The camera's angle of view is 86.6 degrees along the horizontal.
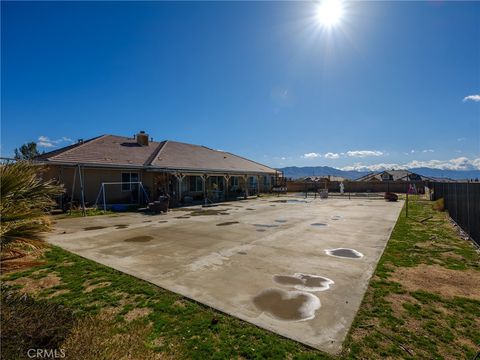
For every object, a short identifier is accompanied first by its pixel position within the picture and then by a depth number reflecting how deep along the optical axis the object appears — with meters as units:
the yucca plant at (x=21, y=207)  2.62
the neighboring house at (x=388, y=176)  48.81
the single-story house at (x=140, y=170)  15.88
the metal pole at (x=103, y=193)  15.33
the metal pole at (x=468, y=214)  8.79
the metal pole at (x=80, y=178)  13.71
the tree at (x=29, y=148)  40.06
